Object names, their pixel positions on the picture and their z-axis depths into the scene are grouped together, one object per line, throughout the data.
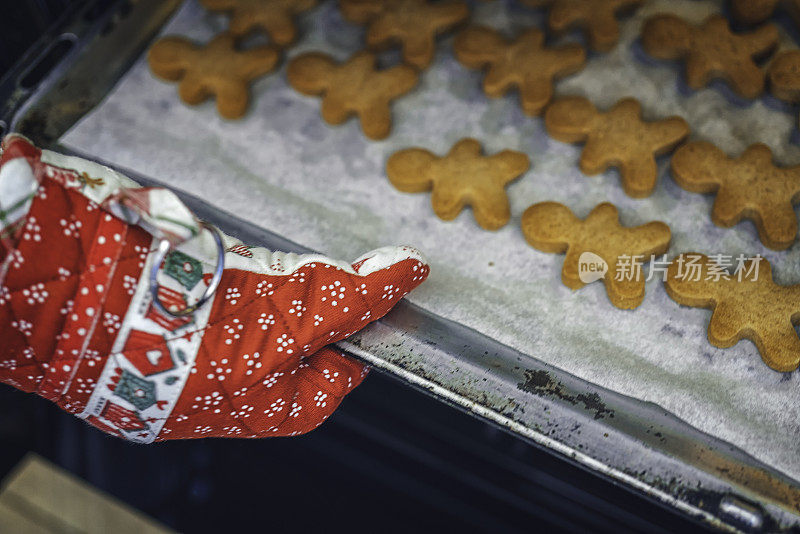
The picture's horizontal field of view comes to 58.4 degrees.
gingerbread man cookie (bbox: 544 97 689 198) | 0.97
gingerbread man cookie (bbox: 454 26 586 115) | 1.05
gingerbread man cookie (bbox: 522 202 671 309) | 0.89
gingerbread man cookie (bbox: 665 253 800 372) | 0.83
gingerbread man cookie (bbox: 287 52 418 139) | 1.06
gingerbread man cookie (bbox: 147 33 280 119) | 1.10
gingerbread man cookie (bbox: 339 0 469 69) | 1.11
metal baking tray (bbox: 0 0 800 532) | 0.73
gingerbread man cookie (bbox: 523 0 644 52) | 1.08
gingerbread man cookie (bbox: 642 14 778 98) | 1.01
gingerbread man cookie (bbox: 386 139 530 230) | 0.97
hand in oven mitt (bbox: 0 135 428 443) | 0.65
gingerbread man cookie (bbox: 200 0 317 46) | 1.16
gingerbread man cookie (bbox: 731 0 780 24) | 1.04
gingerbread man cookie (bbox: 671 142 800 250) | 0.90
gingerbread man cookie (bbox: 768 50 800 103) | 0.98
